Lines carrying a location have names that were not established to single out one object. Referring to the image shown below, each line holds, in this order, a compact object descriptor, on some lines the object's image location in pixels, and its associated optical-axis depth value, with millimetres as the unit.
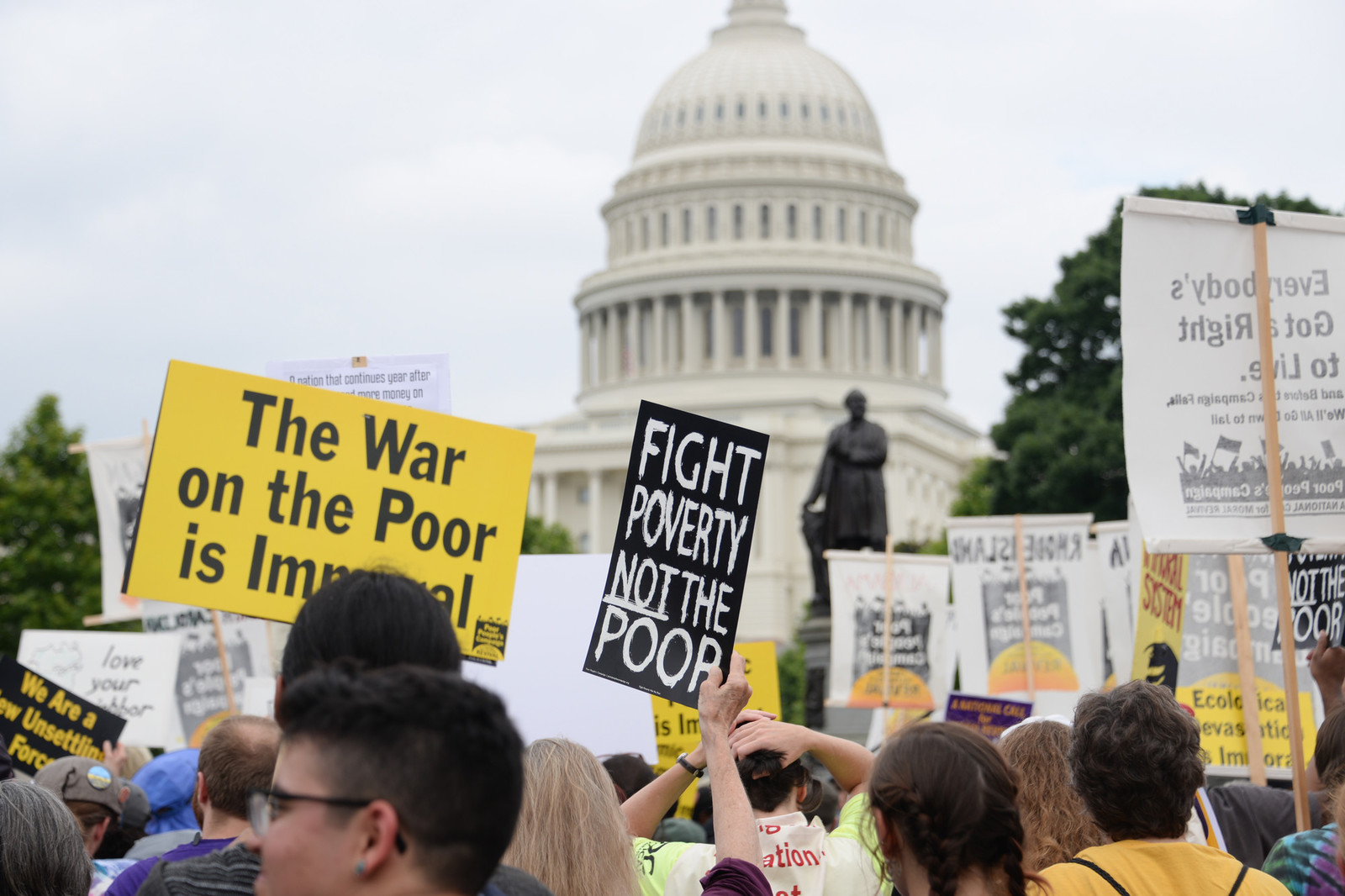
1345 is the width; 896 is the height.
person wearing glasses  2240
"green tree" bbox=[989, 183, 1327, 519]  38844
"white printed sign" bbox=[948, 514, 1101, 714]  13766
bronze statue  21484
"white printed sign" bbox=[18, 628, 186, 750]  10773
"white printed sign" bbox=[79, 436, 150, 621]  12945
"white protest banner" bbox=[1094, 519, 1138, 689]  10977
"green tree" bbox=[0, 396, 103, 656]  38125
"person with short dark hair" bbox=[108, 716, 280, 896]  3629
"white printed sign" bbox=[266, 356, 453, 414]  5914
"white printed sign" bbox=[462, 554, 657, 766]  5711
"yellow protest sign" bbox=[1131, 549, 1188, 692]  7141
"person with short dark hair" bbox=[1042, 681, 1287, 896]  3447
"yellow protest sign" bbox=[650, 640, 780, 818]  7156
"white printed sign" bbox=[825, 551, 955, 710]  16391
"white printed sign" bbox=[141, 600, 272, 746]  12352
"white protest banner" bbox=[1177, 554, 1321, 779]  7496
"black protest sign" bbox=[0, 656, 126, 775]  7348
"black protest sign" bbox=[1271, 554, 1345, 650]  6410
